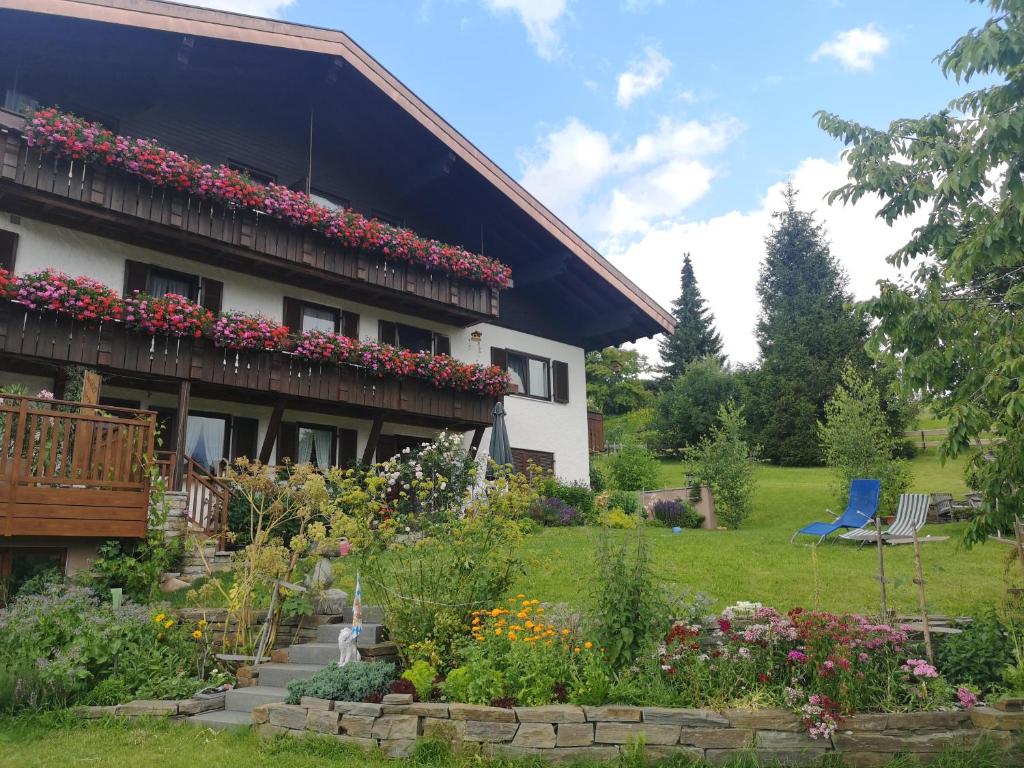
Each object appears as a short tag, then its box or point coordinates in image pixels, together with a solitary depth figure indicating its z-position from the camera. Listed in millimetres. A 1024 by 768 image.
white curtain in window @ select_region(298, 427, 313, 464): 15560
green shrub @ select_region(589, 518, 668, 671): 5691
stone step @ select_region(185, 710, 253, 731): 6020
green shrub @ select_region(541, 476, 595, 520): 17906
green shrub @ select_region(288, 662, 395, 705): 5870
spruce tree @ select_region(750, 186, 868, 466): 32438
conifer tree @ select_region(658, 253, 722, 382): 47281
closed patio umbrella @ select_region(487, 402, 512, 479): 16453
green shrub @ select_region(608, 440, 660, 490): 23516
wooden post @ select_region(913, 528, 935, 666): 5742
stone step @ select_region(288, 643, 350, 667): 6977
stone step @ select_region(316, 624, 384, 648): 6883
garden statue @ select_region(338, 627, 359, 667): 6426
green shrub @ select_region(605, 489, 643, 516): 17494
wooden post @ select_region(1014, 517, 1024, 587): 7234
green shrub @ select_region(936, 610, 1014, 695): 5594
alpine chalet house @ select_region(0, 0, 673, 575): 11070
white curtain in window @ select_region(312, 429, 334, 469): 15891
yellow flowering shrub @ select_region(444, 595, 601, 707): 5527
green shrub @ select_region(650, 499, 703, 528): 17453
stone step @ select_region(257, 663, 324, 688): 6773
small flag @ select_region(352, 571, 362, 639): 6535
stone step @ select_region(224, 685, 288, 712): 6409
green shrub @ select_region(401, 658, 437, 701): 5840
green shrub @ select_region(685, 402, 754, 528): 18172
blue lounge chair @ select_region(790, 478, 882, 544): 12922
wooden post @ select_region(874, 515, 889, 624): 6564
